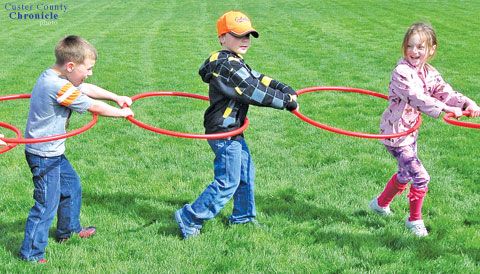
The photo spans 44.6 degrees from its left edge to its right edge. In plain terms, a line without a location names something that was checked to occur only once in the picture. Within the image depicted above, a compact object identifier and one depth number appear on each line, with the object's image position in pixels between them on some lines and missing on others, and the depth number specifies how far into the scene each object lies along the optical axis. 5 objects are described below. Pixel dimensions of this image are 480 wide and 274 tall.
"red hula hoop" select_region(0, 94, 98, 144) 4.60
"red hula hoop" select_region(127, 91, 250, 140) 5.11
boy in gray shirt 4.71
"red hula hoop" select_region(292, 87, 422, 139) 5.30
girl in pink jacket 5.18
